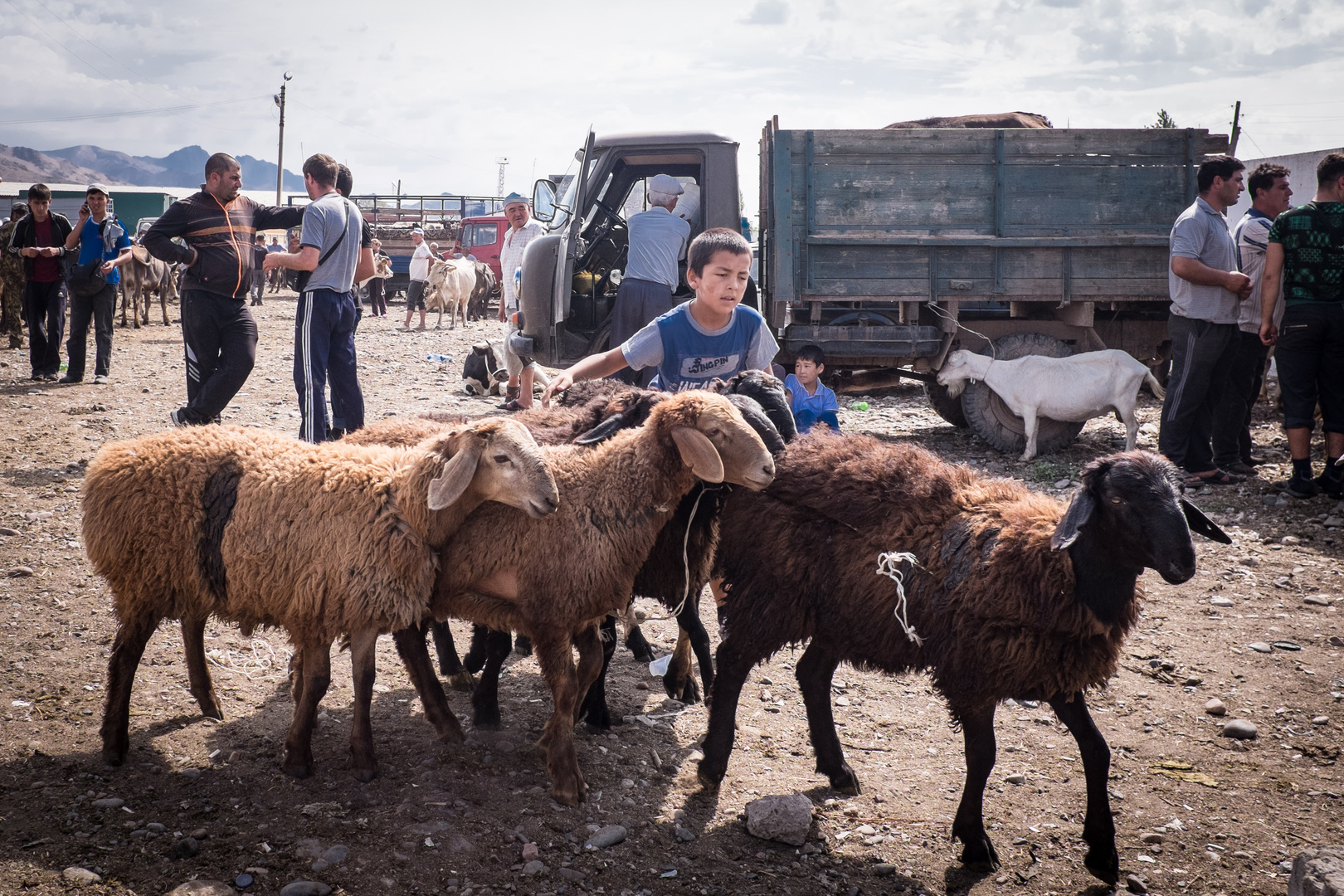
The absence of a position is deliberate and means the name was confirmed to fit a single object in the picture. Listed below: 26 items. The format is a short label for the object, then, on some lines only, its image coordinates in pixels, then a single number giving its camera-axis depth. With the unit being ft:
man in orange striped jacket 20.85
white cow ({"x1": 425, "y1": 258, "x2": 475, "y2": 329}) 77.10
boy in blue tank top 13.70
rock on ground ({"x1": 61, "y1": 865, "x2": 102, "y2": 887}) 8.91
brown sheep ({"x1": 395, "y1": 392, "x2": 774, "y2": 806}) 11.12
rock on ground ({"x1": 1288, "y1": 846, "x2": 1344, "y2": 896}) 7.91
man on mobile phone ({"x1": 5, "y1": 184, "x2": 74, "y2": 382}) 35.78
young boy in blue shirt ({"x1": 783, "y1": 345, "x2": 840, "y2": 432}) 17.80
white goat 29.55
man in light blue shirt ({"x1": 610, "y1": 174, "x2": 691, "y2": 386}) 26.96
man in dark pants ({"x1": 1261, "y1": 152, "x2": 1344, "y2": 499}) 22.86
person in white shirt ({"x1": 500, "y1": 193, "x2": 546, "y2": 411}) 32.63
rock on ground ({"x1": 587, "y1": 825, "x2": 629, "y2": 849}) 10.34
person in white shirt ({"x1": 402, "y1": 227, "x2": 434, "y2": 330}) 77.30
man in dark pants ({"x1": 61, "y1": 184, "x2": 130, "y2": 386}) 35.70
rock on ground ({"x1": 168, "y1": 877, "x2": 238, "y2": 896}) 8.91
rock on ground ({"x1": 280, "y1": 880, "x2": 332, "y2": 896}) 8.99
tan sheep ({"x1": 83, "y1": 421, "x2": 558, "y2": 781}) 11.27
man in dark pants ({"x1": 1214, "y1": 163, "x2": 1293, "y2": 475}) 25.68
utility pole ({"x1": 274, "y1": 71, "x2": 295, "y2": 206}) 173.68
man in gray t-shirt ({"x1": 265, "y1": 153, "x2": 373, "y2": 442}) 20.35
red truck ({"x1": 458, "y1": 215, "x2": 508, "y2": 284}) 101.30
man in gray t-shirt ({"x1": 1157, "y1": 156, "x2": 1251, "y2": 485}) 24.67
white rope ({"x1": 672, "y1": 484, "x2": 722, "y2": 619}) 12.20
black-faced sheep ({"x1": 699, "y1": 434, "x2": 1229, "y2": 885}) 9.92
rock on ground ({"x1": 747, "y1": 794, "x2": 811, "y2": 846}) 10.62
